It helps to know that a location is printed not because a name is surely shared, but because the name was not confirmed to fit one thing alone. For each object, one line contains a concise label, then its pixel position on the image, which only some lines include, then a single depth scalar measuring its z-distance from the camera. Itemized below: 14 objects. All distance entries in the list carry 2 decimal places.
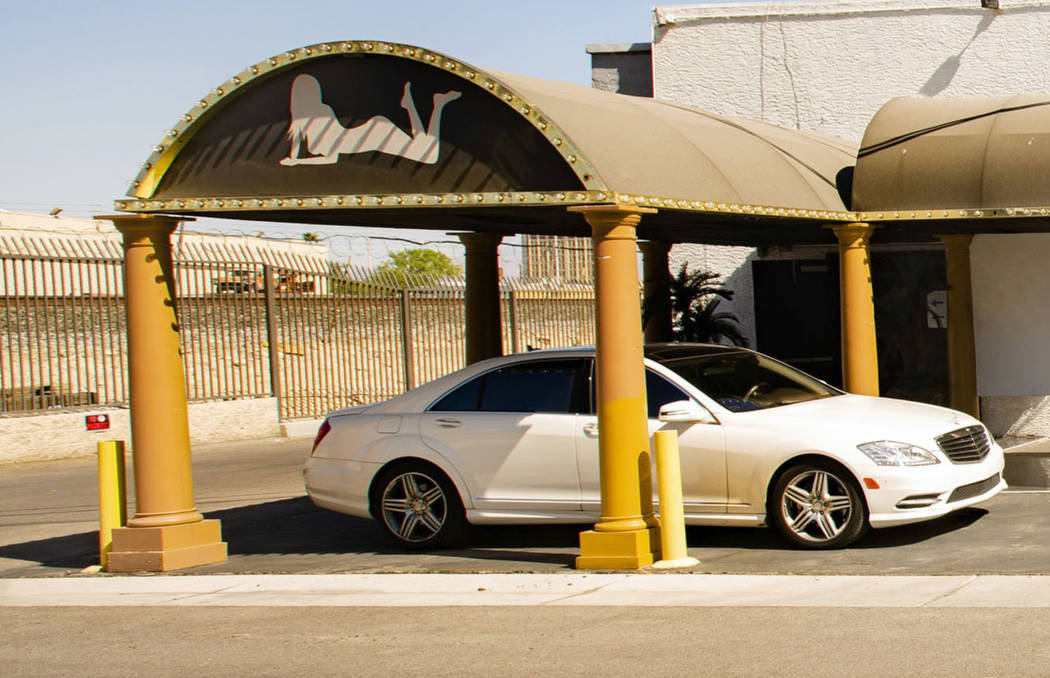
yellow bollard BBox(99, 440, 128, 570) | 11.64
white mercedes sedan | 10.39
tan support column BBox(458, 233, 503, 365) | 15.41
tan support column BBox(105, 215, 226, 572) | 11.36
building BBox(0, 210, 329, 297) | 20.81
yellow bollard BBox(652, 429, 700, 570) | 10.19
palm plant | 18.11
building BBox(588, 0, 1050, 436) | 17.33
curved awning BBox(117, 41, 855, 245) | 10.40
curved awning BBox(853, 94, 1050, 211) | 13.35
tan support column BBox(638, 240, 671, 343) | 17.88
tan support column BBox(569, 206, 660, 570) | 10.34
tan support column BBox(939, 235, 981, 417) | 15.98
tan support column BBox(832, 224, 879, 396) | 13.51
